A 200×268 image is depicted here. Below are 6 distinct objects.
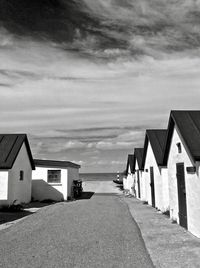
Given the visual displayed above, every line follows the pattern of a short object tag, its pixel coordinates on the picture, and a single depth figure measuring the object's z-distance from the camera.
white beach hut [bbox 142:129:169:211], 17.33
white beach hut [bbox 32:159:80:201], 26.33
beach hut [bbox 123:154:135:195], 31.68
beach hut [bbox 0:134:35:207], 19.52
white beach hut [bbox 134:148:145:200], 24.59
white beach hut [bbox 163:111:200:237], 10.05
